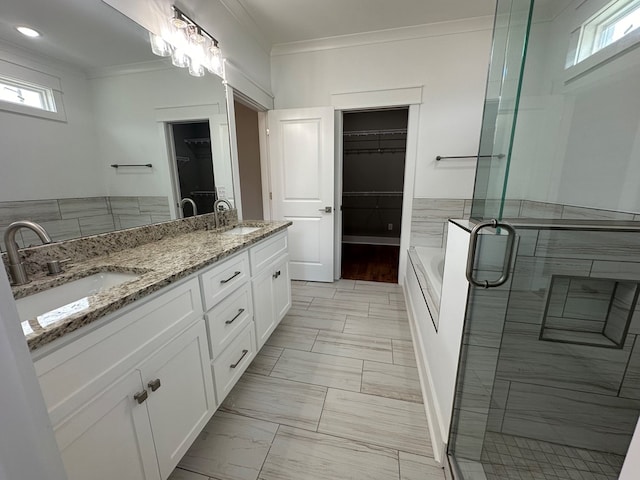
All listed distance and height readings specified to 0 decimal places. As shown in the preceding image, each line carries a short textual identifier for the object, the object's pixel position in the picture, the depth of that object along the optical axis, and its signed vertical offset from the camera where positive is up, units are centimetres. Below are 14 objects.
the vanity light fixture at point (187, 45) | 151 +88
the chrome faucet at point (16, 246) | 85 -20
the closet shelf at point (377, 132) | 415 +87
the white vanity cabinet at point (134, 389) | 66 -64
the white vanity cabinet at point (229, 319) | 121 -70
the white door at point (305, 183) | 275 +2
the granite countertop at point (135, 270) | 64 -33
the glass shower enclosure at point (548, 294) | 104 -48
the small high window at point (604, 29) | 125 +81
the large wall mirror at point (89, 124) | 93 +28
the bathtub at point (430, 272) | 152 -68
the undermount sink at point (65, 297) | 69 -39
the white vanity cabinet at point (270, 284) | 164 -70
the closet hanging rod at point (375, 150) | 443 +61
